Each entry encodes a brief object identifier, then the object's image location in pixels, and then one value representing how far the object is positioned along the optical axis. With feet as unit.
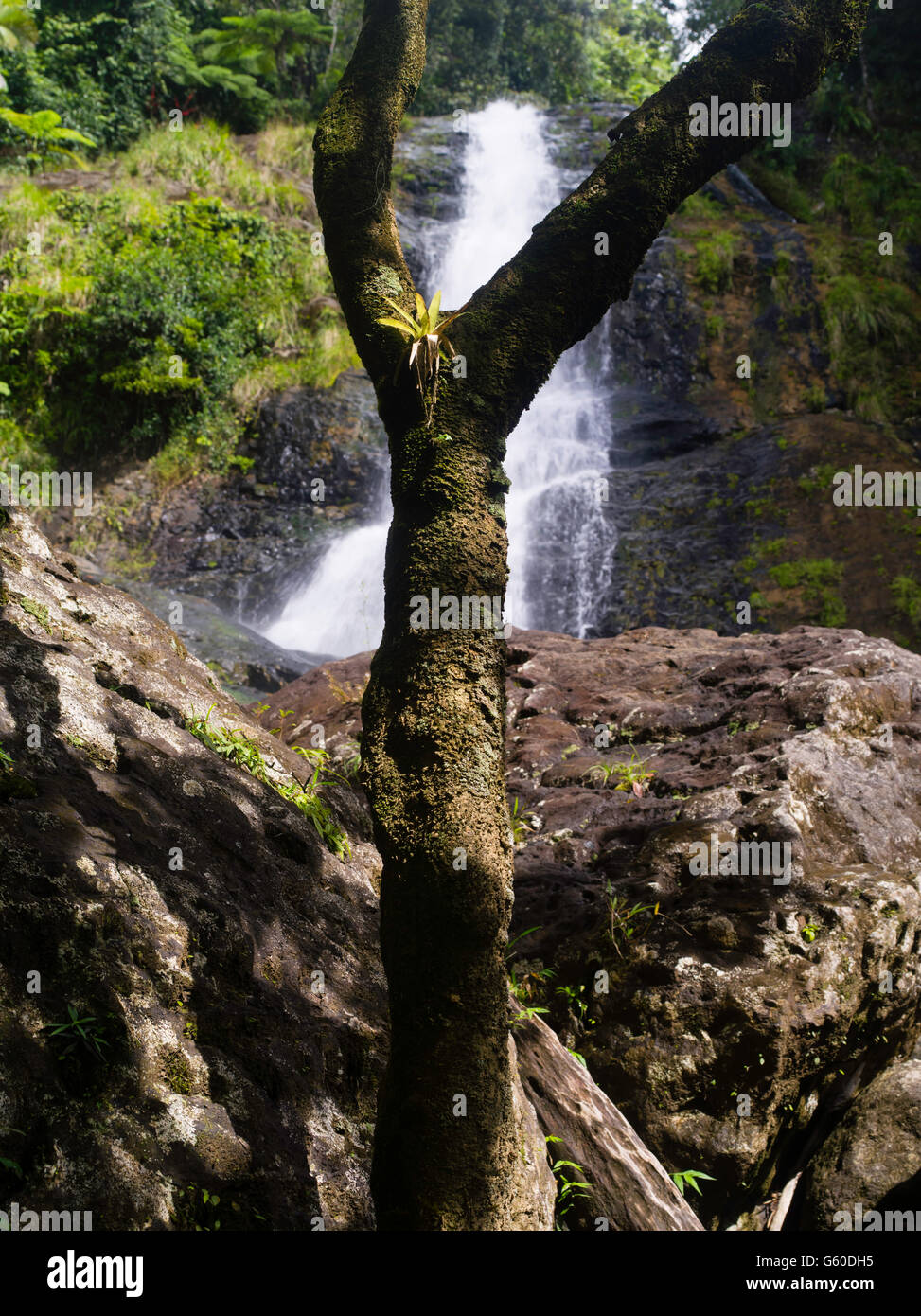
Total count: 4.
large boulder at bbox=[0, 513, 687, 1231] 7.20
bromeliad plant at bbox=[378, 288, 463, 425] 8.56
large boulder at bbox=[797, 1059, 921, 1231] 11.43
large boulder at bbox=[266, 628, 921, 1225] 11.26
